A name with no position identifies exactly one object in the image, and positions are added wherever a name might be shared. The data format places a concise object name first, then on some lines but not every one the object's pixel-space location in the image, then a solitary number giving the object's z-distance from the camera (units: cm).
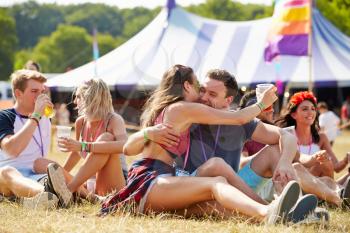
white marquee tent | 2726
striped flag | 2139
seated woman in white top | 1101
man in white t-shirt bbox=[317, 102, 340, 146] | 2373
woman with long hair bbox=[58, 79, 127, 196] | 921
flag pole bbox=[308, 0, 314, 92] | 1993
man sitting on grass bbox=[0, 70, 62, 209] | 908
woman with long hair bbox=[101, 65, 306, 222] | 757
